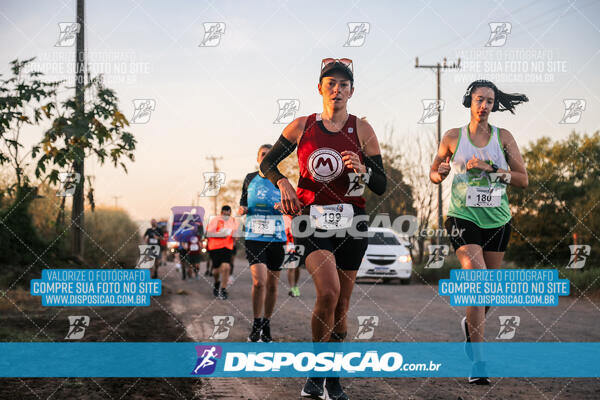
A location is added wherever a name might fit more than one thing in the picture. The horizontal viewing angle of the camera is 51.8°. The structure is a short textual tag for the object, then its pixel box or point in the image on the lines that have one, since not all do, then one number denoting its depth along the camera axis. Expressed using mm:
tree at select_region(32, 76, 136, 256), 10305
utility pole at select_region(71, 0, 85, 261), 11322
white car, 19703
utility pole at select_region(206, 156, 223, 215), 67306
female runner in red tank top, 4316
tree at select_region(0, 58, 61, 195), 8744
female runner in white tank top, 5227
